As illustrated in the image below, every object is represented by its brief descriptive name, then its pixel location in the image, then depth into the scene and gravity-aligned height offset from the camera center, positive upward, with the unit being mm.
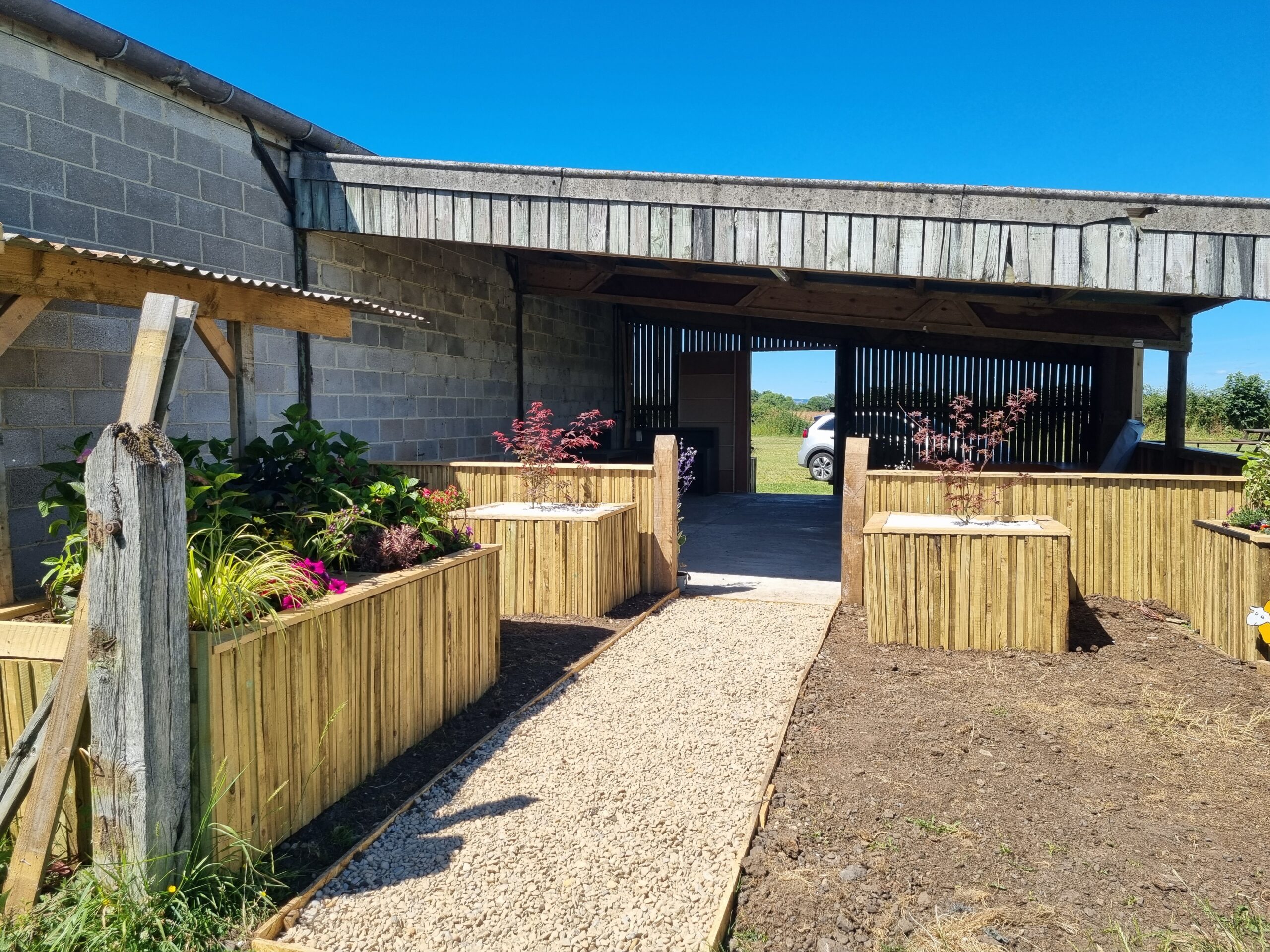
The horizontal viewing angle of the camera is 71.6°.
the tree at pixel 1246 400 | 21031 +1187
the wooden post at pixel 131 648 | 2201 -503
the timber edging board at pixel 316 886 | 2217 -1219
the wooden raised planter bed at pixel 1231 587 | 4523 -742
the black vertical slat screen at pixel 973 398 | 12047 +731
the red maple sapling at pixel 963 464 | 5652 -100
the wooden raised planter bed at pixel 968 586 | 4805 -764
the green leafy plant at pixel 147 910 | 2160 -1188
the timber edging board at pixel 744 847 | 2207 -1198
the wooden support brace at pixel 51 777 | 2283 -858
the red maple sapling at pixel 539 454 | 6445 -40
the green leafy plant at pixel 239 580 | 2529 -407
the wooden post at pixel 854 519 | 5957 -479
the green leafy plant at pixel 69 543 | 2773 -307
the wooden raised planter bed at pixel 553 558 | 5625 -708
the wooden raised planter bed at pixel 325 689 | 2471 -819
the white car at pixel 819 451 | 16984 -40
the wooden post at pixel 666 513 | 6484 -479
